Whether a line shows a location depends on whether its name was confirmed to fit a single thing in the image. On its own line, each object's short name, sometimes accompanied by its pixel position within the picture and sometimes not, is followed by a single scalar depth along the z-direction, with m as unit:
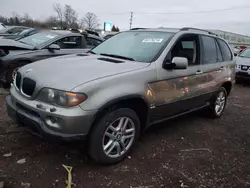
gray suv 1.95
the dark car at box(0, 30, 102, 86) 4.32
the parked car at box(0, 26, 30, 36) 10.87
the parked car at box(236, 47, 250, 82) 7.03
